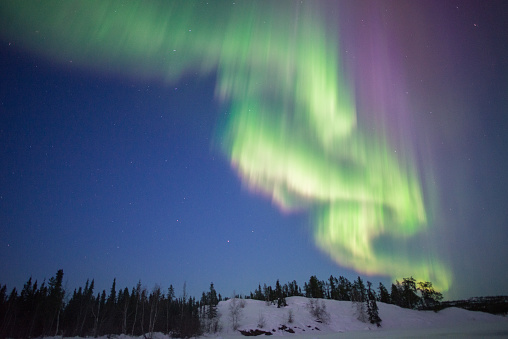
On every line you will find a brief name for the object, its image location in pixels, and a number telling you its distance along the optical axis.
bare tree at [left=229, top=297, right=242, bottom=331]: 93.94
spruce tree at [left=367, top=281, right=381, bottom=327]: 96.19
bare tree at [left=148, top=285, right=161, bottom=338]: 74.95
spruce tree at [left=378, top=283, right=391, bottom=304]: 146.00
